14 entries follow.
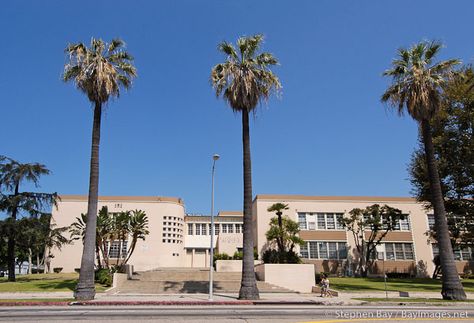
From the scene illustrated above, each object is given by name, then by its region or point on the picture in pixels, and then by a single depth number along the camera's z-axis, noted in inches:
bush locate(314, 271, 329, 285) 1426.1
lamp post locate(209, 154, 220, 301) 956.6
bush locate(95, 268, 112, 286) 1178.0
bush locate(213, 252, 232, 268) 1594.5
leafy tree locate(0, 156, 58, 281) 1526.7
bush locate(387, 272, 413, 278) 1761.9
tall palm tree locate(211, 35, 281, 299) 938.1
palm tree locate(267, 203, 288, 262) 1425.9
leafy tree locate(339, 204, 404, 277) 1664.6
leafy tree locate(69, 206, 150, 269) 1264.8
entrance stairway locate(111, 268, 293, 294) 1112.2
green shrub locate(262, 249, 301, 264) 1300.4
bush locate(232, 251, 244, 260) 1612.9
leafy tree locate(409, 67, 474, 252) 1144.8
